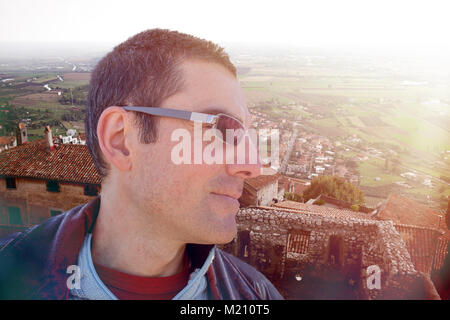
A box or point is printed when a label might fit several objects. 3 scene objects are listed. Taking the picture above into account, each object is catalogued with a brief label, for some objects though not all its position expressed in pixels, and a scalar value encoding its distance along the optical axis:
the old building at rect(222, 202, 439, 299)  4.07
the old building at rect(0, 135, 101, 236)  7.82
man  0.84
